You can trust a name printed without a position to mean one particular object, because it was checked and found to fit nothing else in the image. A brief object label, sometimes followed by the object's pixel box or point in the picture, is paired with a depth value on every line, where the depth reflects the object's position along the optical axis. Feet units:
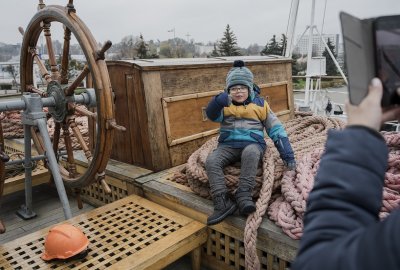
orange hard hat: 5.47
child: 6.39
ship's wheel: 6.51
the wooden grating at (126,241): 5.52
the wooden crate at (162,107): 8.54
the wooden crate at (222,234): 5.56
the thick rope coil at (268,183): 5.62
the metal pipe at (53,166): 7.10
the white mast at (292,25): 20.82
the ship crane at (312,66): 23.71
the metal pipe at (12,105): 6.75
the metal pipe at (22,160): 7.95
